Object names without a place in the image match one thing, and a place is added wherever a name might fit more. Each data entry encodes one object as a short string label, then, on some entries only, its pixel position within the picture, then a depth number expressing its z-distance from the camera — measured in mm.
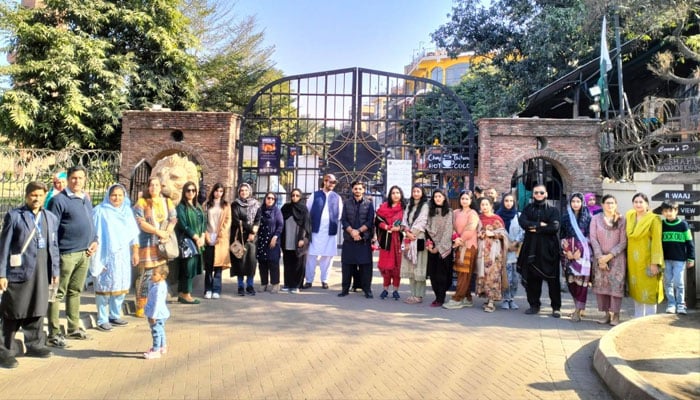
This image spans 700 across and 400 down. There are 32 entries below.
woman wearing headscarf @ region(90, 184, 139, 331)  6074
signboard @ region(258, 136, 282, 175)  13406
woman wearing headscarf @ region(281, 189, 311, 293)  8578
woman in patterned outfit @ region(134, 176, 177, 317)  5949
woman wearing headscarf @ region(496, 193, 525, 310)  7840
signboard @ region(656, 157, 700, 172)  7453
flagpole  13966
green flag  13664
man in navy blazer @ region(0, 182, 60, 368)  4738
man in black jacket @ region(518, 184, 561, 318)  7254
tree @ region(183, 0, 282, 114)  23094
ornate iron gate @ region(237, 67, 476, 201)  13398
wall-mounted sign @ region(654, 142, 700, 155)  7238
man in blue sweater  5445
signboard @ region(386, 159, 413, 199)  13469
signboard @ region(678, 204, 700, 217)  7359
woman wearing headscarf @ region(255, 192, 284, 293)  8469
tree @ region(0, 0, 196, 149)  16266
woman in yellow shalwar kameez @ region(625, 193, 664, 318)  6730
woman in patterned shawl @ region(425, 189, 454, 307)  7738
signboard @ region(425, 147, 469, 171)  13398
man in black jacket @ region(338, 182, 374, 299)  8289
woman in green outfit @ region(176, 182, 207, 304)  7453
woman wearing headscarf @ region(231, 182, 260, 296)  8250
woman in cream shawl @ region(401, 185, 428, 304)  7863
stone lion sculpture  8289
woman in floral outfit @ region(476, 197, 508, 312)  7617
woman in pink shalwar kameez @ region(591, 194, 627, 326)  6887
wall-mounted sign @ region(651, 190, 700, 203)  7309
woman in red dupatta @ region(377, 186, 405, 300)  8195
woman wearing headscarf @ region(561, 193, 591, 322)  7086
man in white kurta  8977
